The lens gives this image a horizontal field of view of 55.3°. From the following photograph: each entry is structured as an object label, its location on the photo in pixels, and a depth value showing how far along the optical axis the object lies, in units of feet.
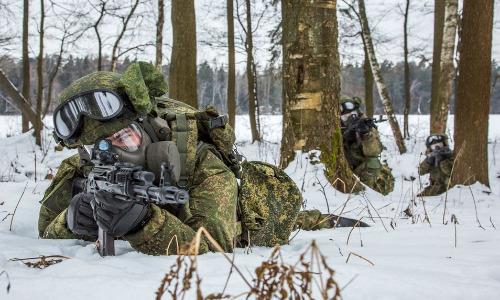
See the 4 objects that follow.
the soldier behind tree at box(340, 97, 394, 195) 20.65
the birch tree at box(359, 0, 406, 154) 41.14
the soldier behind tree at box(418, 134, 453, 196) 25.34
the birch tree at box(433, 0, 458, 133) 29.35
